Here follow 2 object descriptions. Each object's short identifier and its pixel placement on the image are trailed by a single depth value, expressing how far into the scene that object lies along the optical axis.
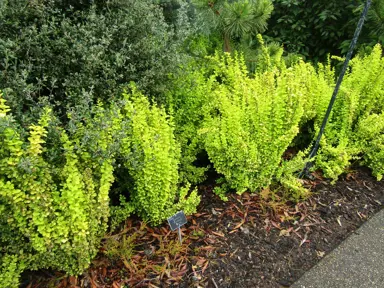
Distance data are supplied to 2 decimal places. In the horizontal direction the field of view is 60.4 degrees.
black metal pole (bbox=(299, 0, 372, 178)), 2.30
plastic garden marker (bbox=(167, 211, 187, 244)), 2.13
